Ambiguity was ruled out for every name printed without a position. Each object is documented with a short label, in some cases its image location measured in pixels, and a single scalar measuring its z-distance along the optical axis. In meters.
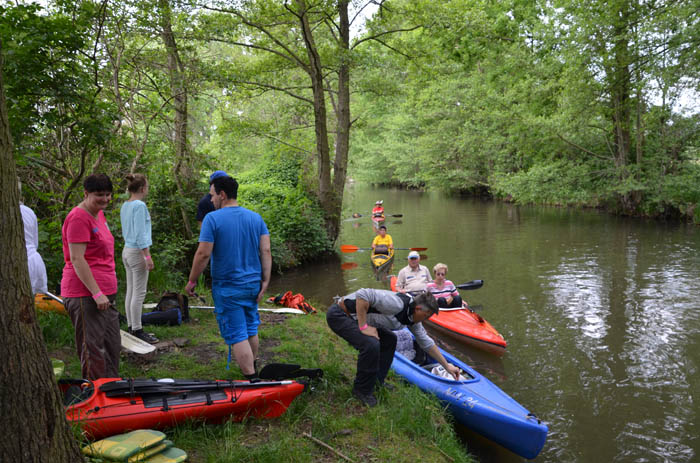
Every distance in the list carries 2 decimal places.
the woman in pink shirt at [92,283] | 3.17
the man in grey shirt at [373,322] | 3.77
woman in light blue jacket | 4.37
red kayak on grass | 2.84
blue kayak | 4.13
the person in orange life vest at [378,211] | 20.84
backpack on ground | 5.51
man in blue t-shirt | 3.46
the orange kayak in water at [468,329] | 6.69
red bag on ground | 7.32
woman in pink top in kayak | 7.71
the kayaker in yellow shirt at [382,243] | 12.87
